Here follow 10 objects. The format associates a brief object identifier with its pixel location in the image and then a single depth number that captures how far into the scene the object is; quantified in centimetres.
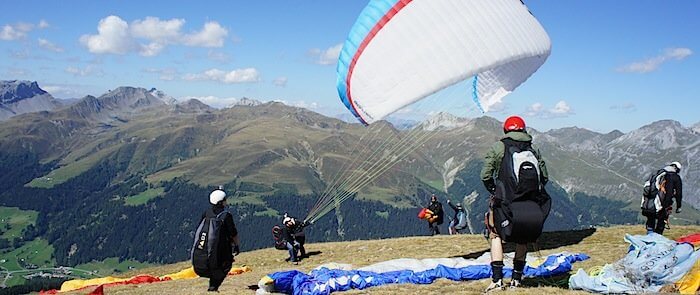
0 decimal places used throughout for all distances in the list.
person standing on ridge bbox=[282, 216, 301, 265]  2555
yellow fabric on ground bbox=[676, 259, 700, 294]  976
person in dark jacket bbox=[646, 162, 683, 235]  1911
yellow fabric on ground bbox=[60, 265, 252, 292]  2337
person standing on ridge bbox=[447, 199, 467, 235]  3166
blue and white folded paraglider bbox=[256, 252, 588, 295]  1355
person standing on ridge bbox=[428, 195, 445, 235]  3006
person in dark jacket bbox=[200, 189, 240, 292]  1260
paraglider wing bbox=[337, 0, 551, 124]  1714
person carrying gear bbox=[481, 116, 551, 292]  943
